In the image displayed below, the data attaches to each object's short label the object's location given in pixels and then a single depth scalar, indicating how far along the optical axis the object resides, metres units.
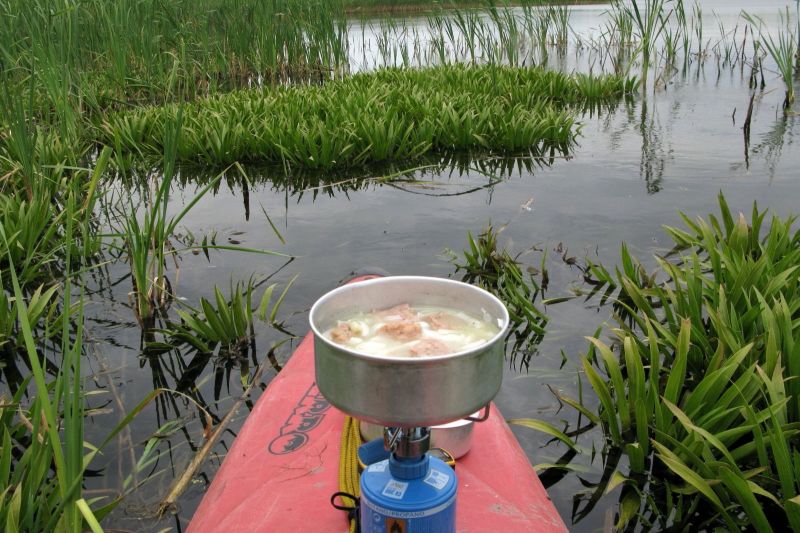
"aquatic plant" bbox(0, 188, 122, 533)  1.40
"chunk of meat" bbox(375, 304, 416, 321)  1.38
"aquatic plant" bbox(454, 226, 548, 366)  3.36
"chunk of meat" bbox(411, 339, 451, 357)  1.19
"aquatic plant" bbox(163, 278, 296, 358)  3.27
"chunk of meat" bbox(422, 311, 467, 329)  1.34
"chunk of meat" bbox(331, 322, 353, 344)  1.28
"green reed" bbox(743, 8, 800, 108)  6.77
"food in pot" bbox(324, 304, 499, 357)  1.23
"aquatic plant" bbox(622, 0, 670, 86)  7.38
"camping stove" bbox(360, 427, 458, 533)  1.26
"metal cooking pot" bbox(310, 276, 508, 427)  1.11
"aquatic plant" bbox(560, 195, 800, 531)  1.93
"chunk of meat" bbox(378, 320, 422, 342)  1.27
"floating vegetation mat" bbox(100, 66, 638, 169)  5.88
